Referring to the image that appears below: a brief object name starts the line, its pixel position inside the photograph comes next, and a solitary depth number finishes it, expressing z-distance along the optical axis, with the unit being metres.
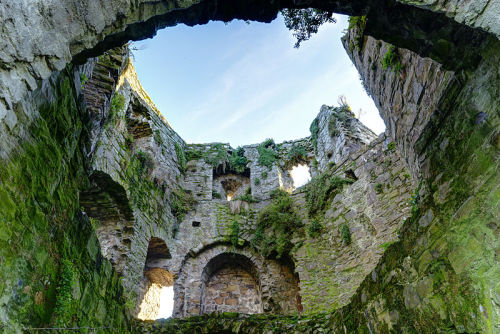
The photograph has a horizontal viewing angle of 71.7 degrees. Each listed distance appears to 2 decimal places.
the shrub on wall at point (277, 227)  10.05
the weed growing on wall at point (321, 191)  9.59
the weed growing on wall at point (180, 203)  11.37
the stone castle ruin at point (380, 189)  2.17
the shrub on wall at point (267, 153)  14.35
